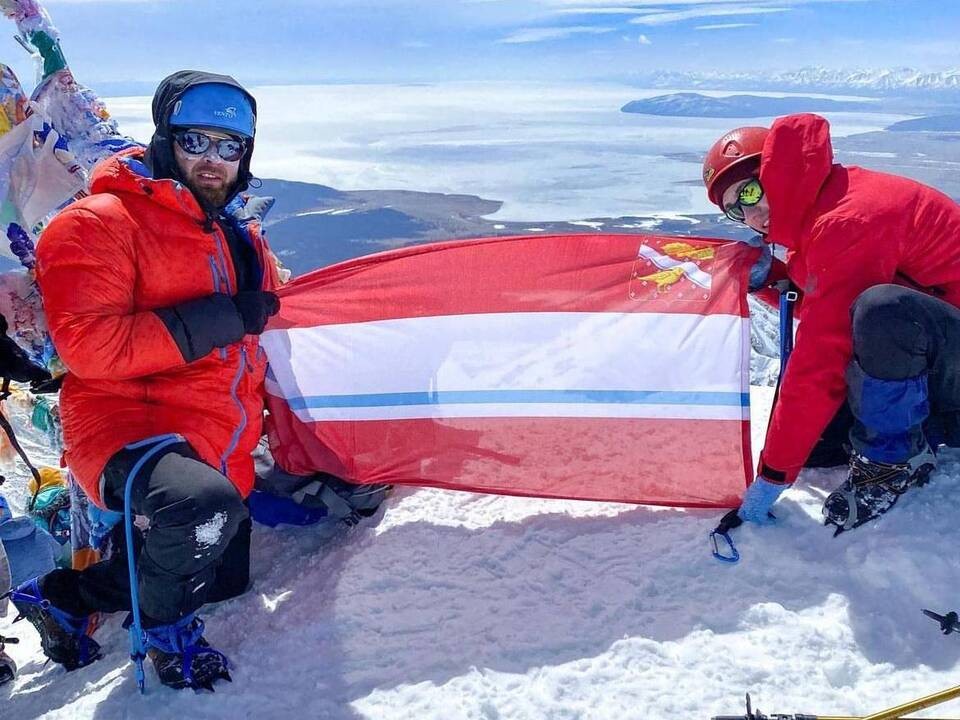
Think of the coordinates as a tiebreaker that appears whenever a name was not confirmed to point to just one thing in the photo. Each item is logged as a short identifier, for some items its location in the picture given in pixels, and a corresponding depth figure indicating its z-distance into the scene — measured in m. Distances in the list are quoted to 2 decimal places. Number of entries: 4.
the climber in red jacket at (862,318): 2.85
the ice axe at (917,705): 2.06
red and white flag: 3.51
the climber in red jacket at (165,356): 2.68
